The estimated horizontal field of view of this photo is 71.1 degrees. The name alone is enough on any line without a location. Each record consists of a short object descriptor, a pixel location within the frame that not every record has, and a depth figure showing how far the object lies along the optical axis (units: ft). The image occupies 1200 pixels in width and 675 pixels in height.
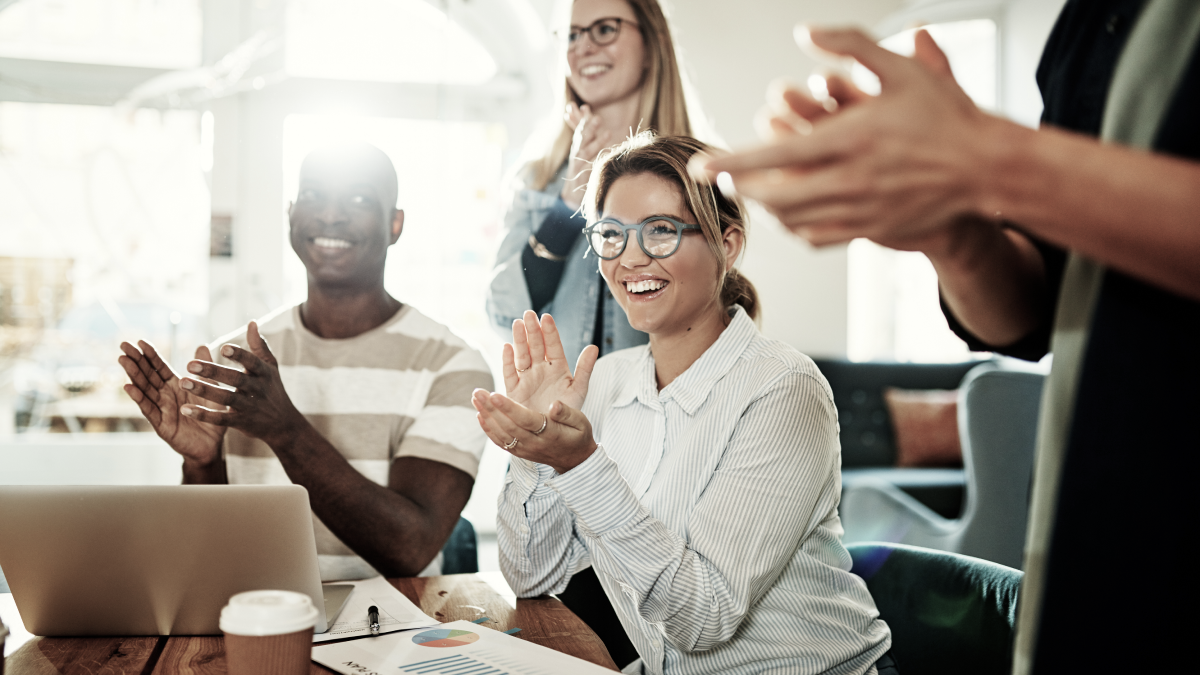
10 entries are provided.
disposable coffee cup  2.49
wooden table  3.12
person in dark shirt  1.62
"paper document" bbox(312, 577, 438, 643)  3.48
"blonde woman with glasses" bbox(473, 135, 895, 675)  3.52
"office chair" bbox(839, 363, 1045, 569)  7.82
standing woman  6.25
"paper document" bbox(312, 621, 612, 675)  3.07
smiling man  4.58
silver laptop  3.18
